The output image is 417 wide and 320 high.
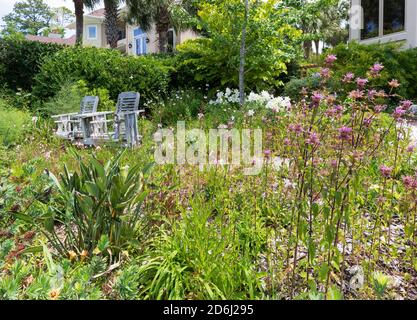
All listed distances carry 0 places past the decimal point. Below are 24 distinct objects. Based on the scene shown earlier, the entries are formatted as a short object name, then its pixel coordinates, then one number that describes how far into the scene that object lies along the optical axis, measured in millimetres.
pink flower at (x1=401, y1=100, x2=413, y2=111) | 2215
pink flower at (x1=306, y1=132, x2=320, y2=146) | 2023
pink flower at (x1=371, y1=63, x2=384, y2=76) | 2146
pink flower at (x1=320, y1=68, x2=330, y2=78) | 2209
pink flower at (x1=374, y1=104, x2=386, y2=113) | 2105
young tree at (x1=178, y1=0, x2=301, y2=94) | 9828
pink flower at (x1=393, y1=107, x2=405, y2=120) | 2203
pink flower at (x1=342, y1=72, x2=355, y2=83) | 2328
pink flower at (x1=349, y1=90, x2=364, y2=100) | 2035
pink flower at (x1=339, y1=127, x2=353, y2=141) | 1880
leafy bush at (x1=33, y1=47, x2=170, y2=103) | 10320
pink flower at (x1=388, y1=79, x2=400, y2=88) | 2237
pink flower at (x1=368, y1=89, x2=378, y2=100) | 2160
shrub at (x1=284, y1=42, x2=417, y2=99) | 10594
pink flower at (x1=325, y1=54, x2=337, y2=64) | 2159
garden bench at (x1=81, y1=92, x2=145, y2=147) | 6531
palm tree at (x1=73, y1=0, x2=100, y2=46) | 20494
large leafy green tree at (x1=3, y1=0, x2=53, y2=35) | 51250
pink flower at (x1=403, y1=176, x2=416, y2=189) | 2252
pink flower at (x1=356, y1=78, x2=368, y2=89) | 2105
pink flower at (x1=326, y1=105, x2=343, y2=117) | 2318
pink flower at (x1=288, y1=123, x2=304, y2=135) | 2131
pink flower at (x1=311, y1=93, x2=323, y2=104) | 1971
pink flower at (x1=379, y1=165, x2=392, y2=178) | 2139
